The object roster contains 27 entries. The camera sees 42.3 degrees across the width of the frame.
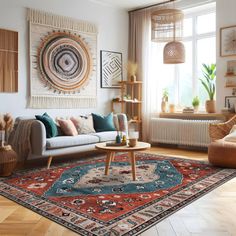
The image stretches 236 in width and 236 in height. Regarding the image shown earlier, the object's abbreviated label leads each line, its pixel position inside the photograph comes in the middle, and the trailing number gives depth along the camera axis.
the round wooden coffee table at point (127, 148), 3.41
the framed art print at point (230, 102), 5.30
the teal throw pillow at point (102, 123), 5.32
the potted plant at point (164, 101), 6.25
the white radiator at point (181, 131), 5.51
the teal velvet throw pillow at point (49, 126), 4.42
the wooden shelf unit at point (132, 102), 6.25
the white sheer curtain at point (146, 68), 6.31
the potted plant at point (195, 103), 5.82
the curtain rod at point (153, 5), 6.04
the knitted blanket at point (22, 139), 4.24
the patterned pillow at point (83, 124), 4.97
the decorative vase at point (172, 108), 6.21
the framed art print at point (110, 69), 6.12
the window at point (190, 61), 5.91
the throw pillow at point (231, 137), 4.24
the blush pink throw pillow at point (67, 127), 4.70
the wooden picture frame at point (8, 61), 4.61
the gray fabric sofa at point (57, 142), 4.13
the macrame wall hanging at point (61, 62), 5.07
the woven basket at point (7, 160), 3.67
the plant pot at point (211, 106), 5.56
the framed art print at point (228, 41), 5.26
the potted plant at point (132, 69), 6.29
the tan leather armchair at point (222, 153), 4.05
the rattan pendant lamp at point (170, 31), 4.44
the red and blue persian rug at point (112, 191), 2.37
